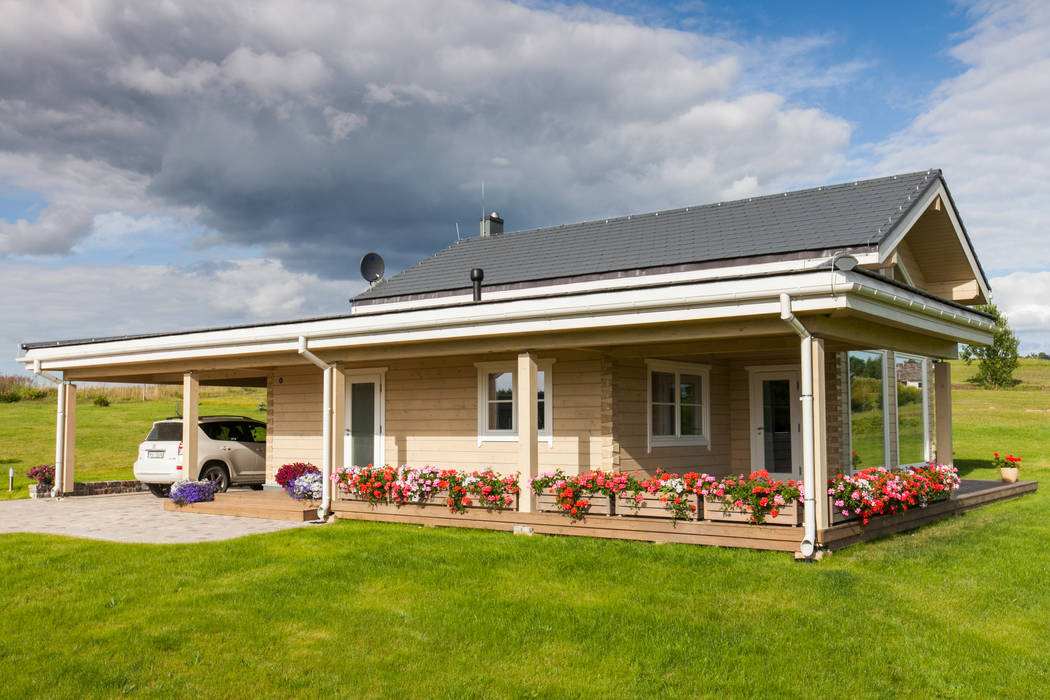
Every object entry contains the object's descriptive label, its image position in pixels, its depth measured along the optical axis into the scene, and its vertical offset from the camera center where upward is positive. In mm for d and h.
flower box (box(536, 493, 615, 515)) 9484 -1257
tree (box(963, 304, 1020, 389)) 44797 +2895
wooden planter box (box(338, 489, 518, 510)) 10344 -1280
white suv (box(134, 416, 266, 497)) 13766 -862
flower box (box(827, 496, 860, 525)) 8492 -1184
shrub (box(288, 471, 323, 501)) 11859 -1217
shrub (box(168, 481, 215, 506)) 12453 -1379
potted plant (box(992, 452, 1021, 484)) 14883 -1174
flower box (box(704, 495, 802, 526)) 8242 -1159
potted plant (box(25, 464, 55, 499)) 14812 -1443
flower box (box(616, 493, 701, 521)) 9148 -1193
